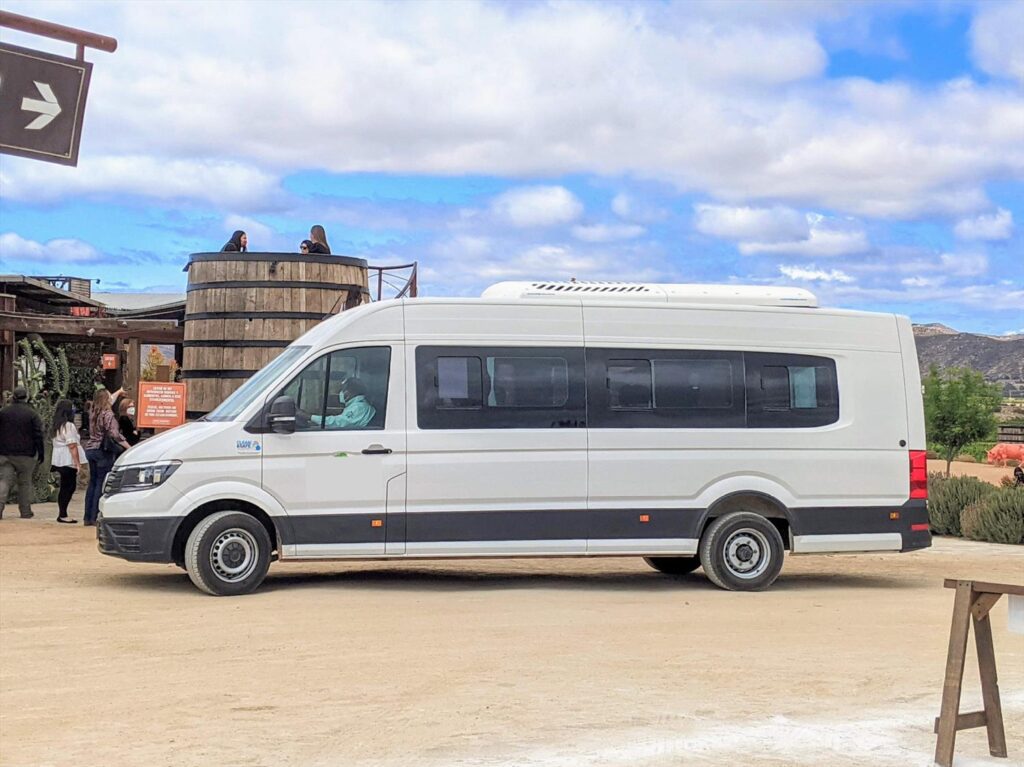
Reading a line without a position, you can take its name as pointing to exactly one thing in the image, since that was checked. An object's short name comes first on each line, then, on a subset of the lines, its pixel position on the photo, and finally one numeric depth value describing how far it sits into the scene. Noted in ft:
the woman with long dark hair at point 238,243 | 53.88
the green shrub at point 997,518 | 57.11
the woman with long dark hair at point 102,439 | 52.39
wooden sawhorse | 20.20
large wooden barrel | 51.13
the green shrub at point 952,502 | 61.00
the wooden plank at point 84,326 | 69.21
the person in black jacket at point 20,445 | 56.13
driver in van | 36.58
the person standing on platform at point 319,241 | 53.67
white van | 36.14
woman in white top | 56.18
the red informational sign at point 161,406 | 55.06
